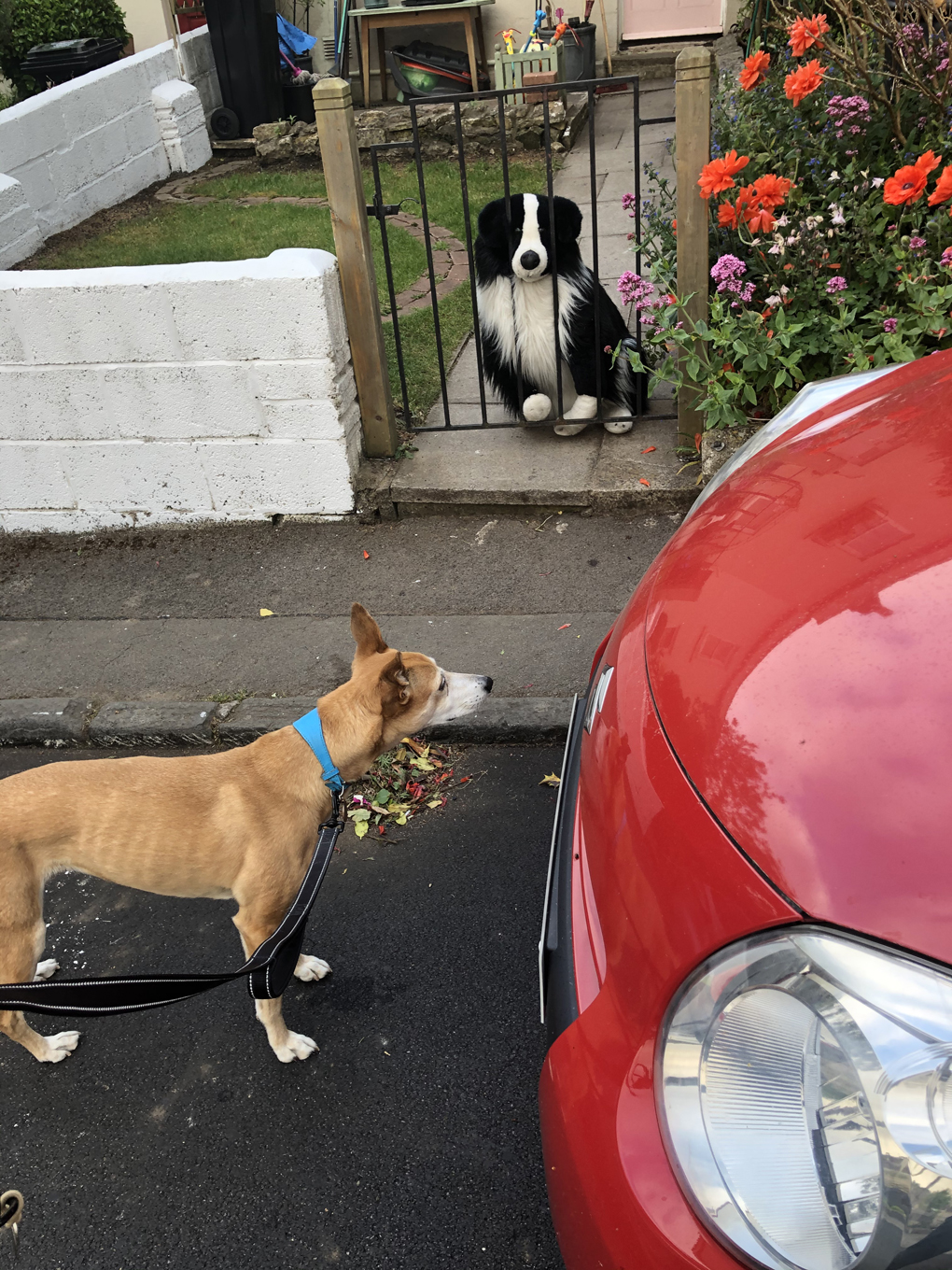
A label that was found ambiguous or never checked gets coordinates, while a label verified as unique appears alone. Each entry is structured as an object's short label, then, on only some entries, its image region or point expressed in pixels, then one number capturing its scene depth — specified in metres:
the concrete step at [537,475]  4.64
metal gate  4.14
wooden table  11.32
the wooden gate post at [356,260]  4.16
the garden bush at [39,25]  11.20
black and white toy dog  4.49
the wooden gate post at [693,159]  3.92
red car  1.09
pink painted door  12.05
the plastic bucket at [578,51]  11.02
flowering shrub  3.90
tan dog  2.36
